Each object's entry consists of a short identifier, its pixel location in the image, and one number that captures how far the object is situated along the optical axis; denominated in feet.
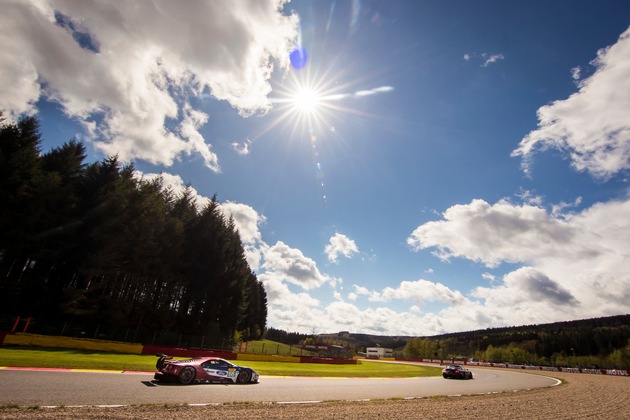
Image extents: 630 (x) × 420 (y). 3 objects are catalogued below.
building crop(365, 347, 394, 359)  448.82
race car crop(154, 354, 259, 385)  37.35
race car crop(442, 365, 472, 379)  84.14
